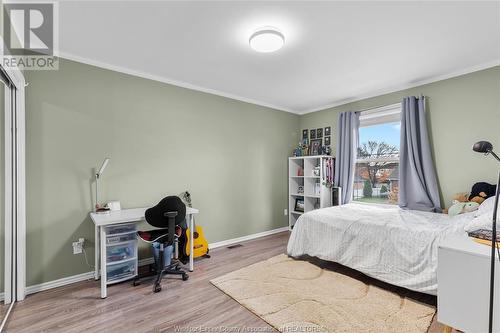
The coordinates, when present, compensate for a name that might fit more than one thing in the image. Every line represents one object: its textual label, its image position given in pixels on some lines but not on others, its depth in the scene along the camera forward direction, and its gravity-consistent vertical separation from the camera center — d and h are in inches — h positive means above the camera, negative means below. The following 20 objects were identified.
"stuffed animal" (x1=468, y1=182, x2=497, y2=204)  103.3 -11.8
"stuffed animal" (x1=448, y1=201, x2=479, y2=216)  103.1 -19.0
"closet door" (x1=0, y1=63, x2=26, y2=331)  82.4 -12.0
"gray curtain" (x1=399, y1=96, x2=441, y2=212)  124.0 +0.5
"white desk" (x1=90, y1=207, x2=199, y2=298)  88.4 -23.6
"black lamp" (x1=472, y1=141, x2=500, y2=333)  46.3 -11.0
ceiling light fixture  81.5 +43.0
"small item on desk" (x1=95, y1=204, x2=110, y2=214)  101.7 -21.2
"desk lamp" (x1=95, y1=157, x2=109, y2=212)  104.8 -6.3
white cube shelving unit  164.9 -16.5
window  146.5 +4.3
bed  83.7 -31.8
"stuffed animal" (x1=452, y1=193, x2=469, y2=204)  111.4 -15.6
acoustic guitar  125.1 -42.0
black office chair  96.3 -30.1
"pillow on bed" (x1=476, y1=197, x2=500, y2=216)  84.0 -15.3
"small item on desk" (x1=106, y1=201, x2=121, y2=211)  107.7 -20.5
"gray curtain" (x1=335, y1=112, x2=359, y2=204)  158.9 +9.5
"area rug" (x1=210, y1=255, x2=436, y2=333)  72.2 -49.1
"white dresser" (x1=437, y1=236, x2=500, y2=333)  55.2 -29.3
